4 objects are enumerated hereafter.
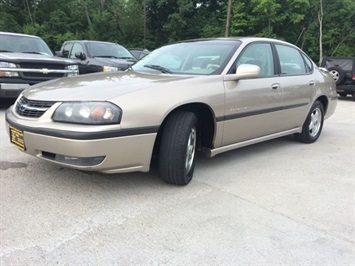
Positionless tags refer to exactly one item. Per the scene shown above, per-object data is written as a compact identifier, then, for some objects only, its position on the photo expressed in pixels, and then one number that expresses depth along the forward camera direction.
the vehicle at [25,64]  6.59
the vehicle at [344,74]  11.99
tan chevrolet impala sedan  2.90
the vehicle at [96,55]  8.99
